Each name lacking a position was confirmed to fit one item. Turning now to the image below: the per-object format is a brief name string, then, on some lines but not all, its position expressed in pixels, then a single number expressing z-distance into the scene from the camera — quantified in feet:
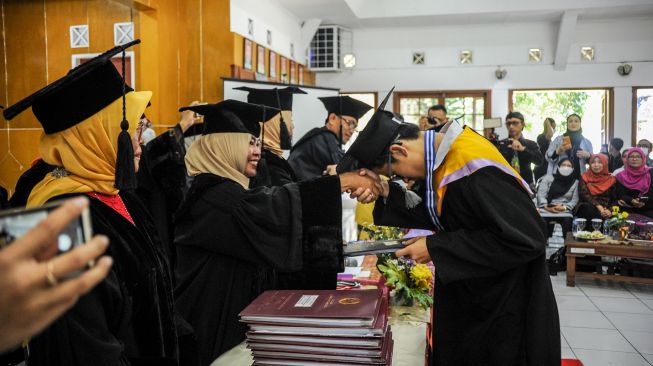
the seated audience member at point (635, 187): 23.73
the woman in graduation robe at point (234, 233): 6.23
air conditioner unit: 36.99
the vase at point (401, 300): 8.41
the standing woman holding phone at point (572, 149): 26.37
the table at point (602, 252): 18.85
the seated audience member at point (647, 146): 31.83
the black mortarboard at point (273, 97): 16.83
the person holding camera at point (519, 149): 23.89
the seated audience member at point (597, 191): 23.98
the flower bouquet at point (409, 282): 8.39
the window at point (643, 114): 35.99
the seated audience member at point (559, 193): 24.94
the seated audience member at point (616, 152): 31.65
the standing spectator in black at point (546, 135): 31.04
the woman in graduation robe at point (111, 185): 5.04
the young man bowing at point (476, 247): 5.78
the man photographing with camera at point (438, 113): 23.45
